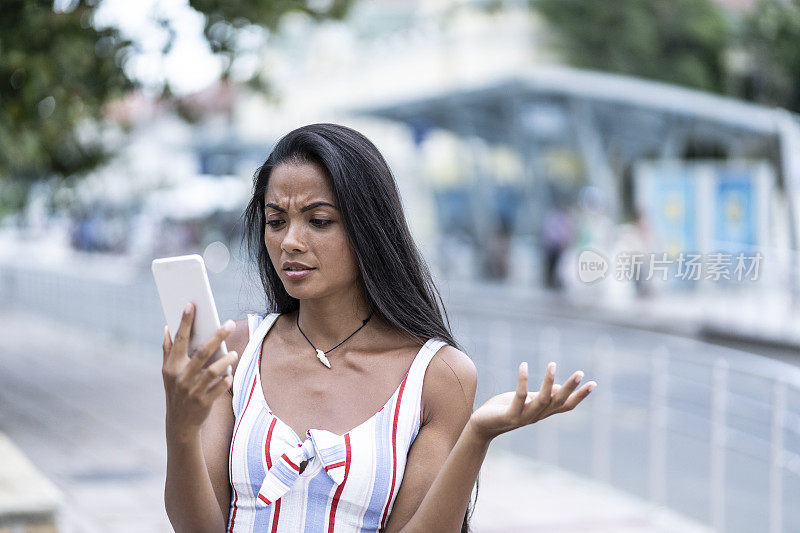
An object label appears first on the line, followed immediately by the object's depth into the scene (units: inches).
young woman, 146.4
